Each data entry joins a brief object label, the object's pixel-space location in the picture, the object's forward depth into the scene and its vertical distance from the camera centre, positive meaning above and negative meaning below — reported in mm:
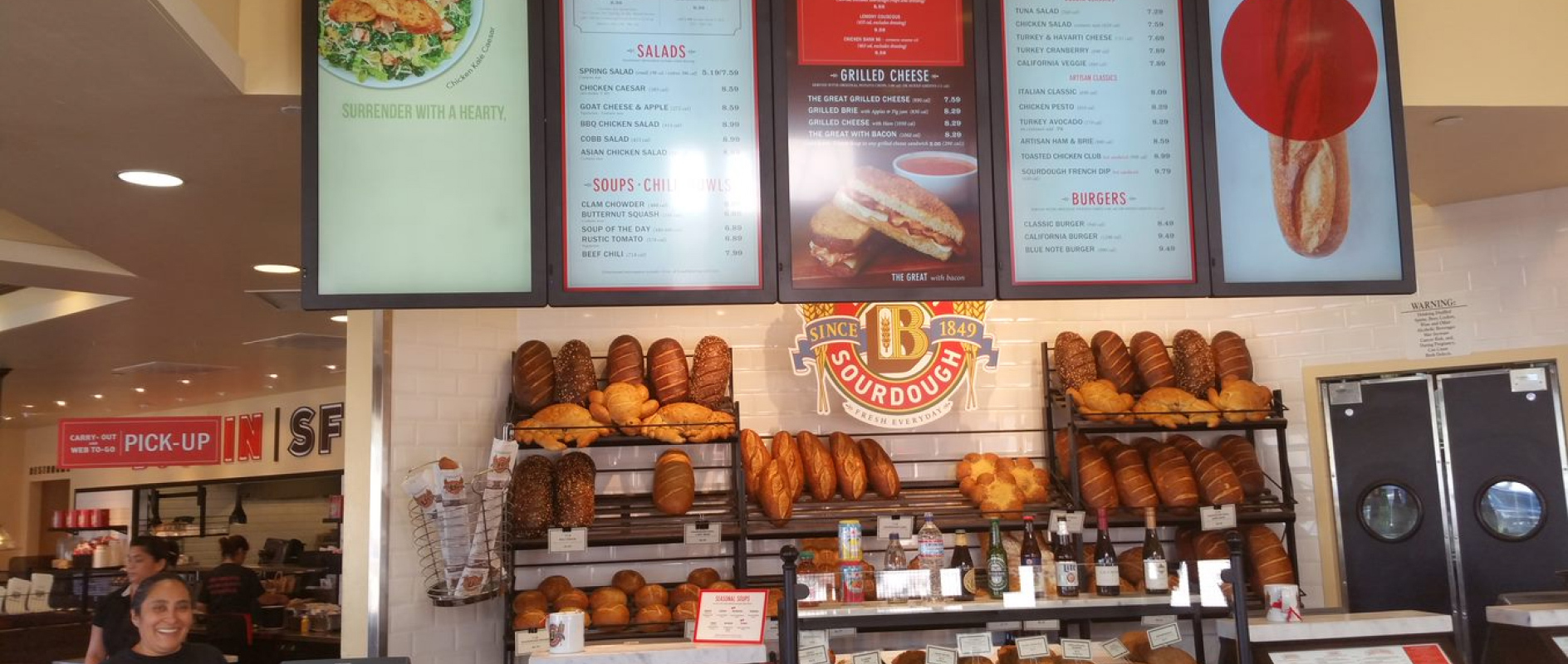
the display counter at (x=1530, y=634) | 3484 -574
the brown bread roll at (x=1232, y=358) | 5496 +424
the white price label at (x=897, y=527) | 4914 -281
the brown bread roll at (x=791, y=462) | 5082 +0
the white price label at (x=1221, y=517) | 5117 -287
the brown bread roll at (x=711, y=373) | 5168 +398
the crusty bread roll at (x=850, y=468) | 5117 -34
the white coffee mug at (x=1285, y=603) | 3594 -471
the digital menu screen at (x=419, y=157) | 3008 +813
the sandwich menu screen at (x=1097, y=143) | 3238 +858
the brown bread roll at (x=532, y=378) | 5059 +390
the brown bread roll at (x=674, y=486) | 4988 -84
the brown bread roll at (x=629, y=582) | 5055 -489
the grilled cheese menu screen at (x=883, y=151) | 3143 +829
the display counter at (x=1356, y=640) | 3467 -570
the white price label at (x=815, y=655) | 3238 -527
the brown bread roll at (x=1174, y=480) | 5172 -126
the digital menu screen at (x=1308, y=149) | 3318 +845
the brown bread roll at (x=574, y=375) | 5113 +402
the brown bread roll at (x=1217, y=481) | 5156 -135
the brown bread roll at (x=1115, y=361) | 5434 +421
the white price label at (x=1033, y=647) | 3342 -542
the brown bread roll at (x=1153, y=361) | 5422 +412
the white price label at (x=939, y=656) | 3361 -558
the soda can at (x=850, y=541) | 3486 -236
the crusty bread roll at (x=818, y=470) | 5113 -36
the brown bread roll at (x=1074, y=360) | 5367 +422
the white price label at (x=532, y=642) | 3400 -492
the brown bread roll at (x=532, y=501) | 4836 -131
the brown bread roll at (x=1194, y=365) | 5434 +392
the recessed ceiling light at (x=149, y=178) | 4359 +1113
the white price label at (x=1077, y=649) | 3305 -542
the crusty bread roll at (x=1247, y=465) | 5328 -70
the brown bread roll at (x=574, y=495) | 4871 -108
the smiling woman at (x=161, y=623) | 3830 -461
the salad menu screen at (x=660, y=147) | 3098 +843
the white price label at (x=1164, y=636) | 3307 -512
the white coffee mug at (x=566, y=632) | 3445 -472
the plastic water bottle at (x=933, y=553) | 3396 -273
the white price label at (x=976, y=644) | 3207 -504
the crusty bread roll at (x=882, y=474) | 5164 -64
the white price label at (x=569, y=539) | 4715 -282
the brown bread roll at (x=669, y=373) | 5133 +400
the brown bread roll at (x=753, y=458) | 5039 +22
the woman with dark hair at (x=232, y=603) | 8156 -892
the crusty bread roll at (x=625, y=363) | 5191 +457
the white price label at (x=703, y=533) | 4836 -278
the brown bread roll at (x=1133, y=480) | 5191 -120
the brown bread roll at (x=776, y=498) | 4934 -146
